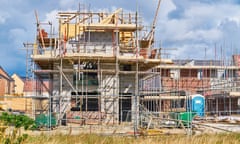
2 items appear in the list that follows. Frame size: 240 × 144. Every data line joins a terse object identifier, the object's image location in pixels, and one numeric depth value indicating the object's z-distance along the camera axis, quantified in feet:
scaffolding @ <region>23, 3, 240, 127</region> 101.40
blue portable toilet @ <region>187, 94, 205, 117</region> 120.63
